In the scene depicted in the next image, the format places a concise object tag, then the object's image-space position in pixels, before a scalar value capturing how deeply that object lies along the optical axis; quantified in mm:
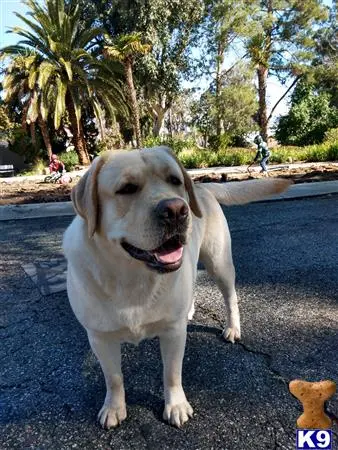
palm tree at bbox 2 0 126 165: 19891
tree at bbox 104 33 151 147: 20516
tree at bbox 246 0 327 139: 29000
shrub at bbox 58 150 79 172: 22453
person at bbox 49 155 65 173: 15938
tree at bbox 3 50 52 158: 20375
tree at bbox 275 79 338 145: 29125
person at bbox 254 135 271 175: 14734
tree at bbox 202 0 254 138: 28781
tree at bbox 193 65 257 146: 30297
